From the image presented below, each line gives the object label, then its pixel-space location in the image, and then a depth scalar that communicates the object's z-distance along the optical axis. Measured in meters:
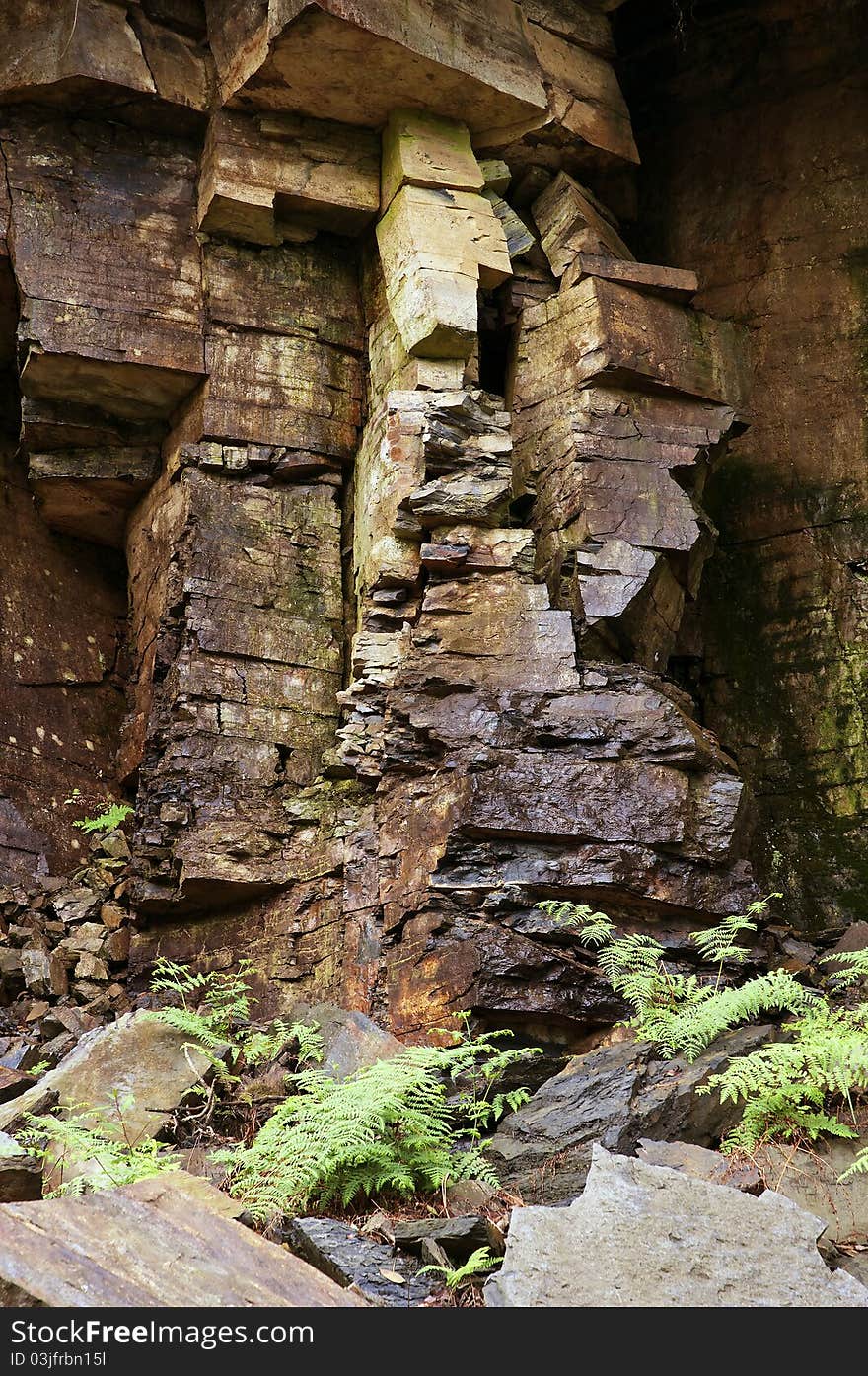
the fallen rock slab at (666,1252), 5.04
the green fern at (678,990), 7.45
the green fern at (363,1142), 6.56
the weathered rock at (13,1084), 8.27
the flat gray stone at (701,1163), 6.37
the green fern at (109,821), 12.52
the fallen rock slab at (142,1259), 4.90
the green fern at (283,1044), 8.70
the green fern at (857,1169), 5.95
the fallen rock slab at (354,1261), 5.58
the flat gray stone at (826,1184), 6.13
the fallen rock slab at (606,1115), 6.93
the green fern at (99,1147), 6.63
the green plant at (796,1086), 6.55
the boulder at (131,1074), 7.84
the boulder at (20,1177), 6.69
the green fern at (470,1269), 5.58
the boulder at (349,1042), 8.16
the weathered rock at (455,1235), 5.94
